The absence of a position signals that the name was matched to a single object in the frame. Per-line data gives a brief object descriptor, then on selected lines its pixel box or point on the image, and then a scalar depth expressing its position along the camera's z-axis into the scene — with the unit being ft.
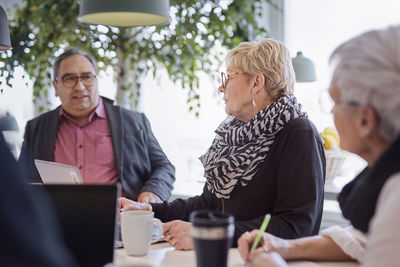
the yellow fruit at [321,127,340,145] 9.53
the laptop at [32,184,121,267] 3.48
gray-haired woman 2.85
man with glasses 8.54
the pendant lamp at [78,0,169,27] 5.89
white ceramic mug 4.25
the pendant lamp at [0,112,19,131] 10.27
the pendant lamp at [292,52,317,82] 9.46
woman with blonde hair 5.08
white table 4.11
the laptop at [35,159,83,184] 4.95
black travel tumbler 3.24
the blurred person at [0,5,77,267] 2.03
